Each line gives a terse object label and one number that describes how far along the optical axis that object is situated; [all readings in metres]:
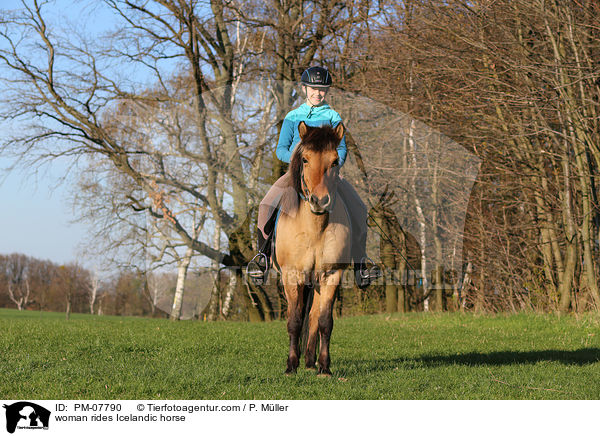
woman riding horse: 12.40
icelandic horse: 10.87
